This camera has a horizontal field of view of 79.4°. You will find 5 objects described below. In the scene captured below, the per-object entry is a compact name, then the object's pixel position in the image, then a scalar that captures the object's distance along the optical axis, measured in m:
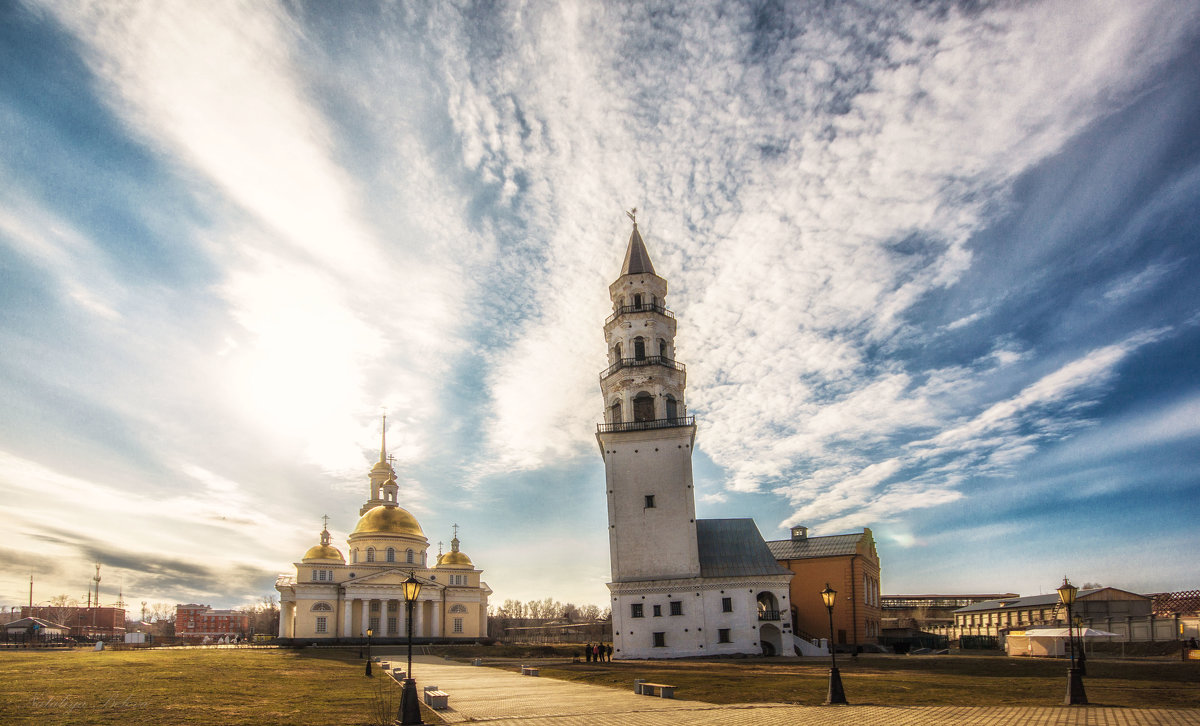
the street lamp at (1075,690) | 16.38
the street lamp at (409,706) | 14.41
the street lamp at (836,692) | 17.58
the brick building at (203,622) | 149.75
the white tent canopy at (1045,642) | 39.81
